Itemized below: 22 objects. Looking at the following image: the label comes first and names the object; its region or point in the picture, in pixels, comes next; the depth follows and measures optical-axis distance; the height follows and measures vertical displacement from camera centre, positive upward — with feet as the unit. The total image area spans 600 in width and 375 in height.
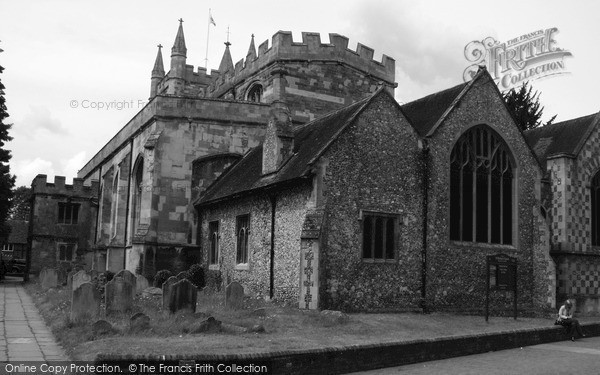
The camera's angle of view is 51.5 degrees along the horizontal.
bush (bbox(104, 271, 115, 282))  77.41 -4.08
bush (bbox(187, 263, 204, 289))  77.51 -3.72
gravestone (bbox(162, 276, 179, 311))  47.50 -3.93
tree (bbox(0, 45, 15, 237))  104.32 +11.79
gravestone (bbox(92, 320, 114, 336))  39.14 -5.36
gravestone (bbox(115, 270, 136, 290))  57.52 -2.97
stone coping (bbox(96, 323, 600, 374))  28.48 -5.80
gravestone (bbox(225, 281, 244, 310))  54.90 -4.42
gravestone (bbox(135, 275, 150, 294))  73.77 -4.70
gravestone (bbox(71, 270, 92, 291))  68.74 -4.07
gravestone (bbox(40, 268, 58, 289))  87.58 -5.41
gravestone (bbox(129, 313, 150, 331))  40.98 -5.19
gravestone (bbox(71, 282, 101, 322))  44.79 -4.42
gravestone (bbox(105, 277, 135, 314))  49.83 -4.18
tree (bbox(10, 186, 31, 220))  306.55 +16.81
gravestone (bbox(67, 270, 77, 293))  75.20 -5.26
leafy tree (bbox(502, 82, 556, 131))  135.13 +32.25
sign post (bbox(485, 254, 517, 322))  58.59 -1.80
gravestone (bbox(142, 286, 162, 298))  66.63 -5.32
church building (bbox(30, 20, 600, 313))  57.57 +5.30
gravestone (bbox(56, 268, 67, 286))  91.00 -5.35
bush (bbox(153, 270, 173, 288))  77.56 -4.09
